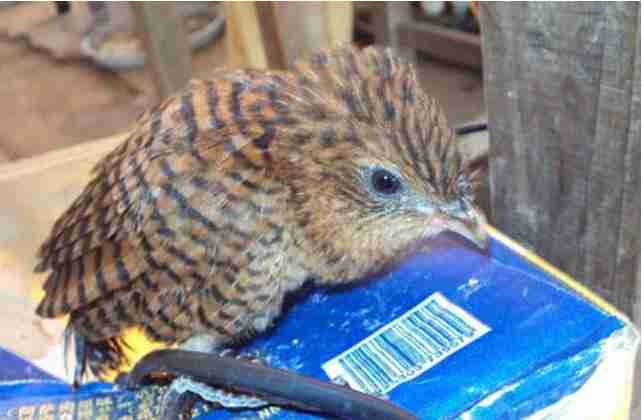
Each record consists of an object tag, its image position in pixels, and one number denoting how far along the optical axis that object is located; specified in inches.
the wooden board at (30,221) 13.7
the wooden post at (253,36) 19.5
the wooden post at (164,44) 22.1
